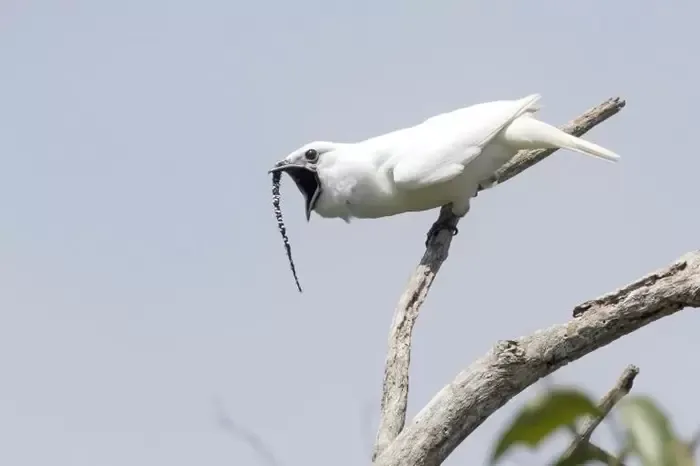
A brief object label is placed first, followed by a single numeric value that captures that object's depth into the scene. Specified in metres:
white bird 9.78
